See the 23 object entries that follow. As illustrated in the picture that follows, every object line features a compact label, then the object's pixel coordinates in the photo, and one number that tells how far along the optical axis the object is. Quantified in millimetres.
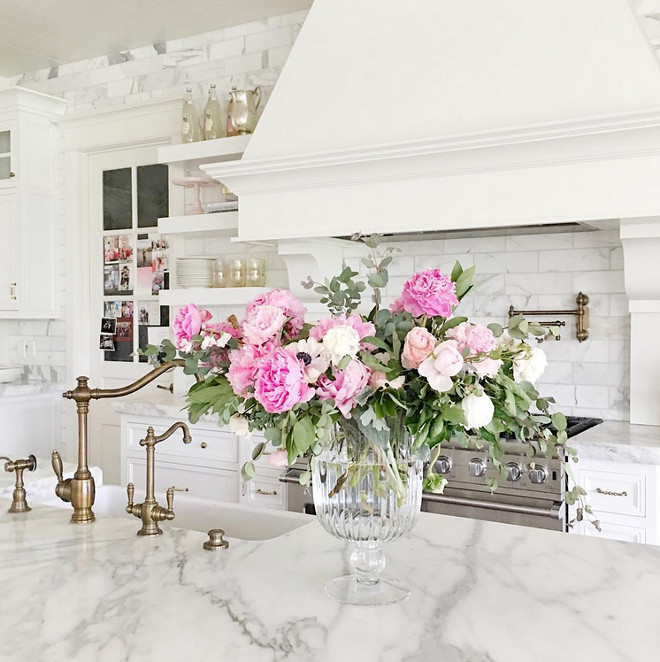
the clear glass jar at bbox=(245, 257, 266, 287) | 3760
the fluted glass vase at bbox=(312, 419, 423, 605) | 1132
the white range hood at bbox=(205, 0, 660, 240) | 2555
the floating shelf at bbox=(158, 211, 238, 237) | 3738
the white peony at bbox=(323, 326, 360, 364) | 1016
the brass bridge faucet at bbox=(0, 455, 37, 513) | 1714
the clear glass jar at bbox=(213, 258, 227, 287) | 3824
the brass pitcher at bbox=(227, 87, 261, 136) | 3695
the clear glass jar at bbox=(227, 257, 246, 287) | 3766
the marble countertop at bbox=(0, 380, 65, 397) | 4551
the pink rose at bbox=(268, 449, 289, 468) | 1106
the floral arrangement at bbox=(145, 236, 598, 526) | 1021
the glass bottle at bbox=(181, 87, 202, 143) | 3910
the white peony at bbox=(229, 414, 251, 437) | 1120
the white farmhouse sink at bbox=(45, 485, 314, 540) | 1711
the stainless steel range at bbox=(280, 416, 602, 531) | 2646
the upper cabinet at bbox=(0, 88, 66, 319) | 4625
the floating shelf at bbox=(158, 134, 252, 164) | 3656
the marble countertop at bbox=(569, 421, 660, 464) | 2508
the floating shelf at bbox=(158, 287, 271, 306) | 3643
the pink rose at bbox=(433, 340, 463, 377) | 997
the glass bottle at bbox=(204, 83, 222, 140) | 3832
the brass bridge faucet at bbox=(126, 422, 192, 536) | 1502
